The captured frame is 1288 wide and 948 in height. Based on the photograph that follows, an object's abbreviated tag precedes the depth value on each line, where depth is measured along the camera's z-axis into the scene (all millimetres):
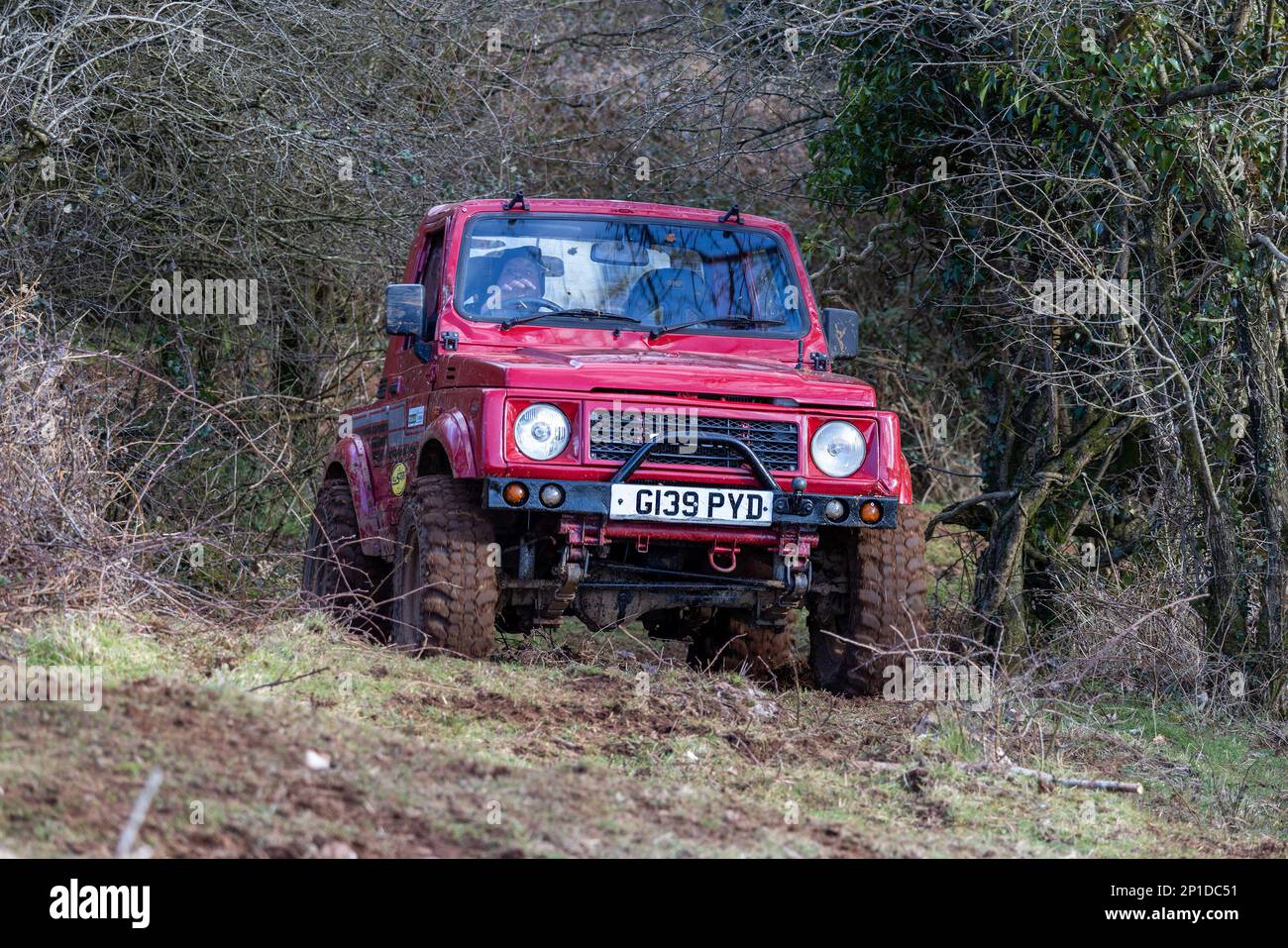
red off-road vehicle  13844
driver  15852
